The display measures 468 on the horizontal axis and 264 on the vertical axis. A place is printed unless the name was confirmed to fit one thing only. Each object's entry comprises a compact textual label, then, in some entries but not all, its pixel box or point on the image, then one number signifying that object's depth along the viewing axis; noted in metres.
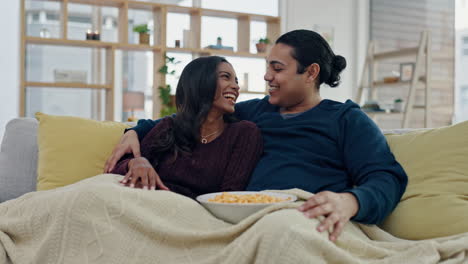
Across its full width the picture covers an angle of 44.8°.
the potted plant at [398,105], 5.76
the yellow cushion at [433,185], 1.57
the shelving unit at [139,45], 5.35
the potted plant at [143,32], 5.74
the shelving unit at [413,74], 5.41
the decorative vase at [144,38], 5.75
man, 1.58
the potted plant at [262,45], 6.25
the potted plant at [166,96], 5.65
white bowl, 1.41
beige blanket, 1.32
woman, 1.84
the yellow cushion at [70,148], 1.97
